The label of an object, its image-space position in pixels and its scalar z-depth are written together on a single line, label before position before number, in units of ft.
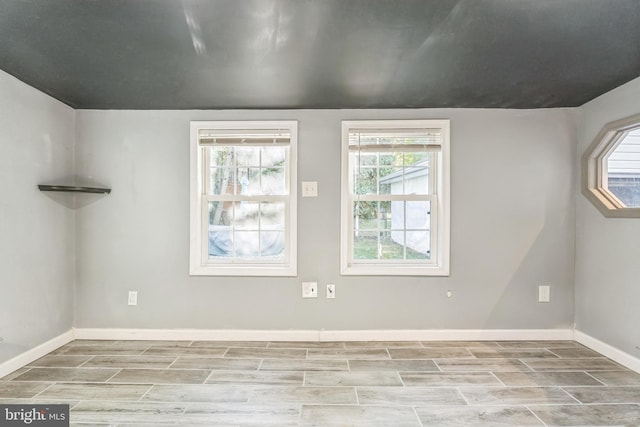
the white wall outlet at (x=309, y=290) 9.46
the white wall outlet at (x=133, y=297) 9.50
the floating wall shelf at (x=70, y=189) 8.24
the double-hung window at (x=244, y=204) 9.77
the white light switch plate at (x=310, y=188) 9.45
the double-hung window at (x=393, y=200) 9.55
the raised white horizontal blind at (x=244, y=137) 9.56
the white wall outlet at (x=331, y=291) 9.46
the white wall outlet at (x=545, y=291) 9.39
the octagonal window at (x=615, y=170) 7.98
